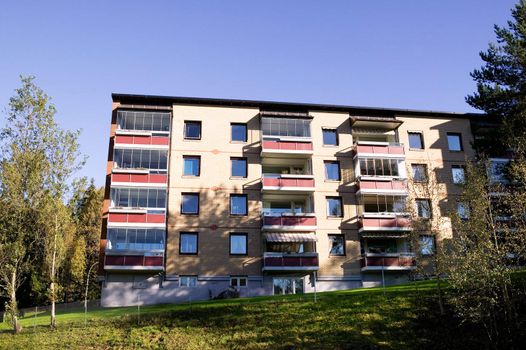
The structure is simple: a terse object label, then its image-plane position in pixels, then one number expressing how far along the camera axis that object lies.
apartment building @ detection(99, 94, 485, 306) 43.81
